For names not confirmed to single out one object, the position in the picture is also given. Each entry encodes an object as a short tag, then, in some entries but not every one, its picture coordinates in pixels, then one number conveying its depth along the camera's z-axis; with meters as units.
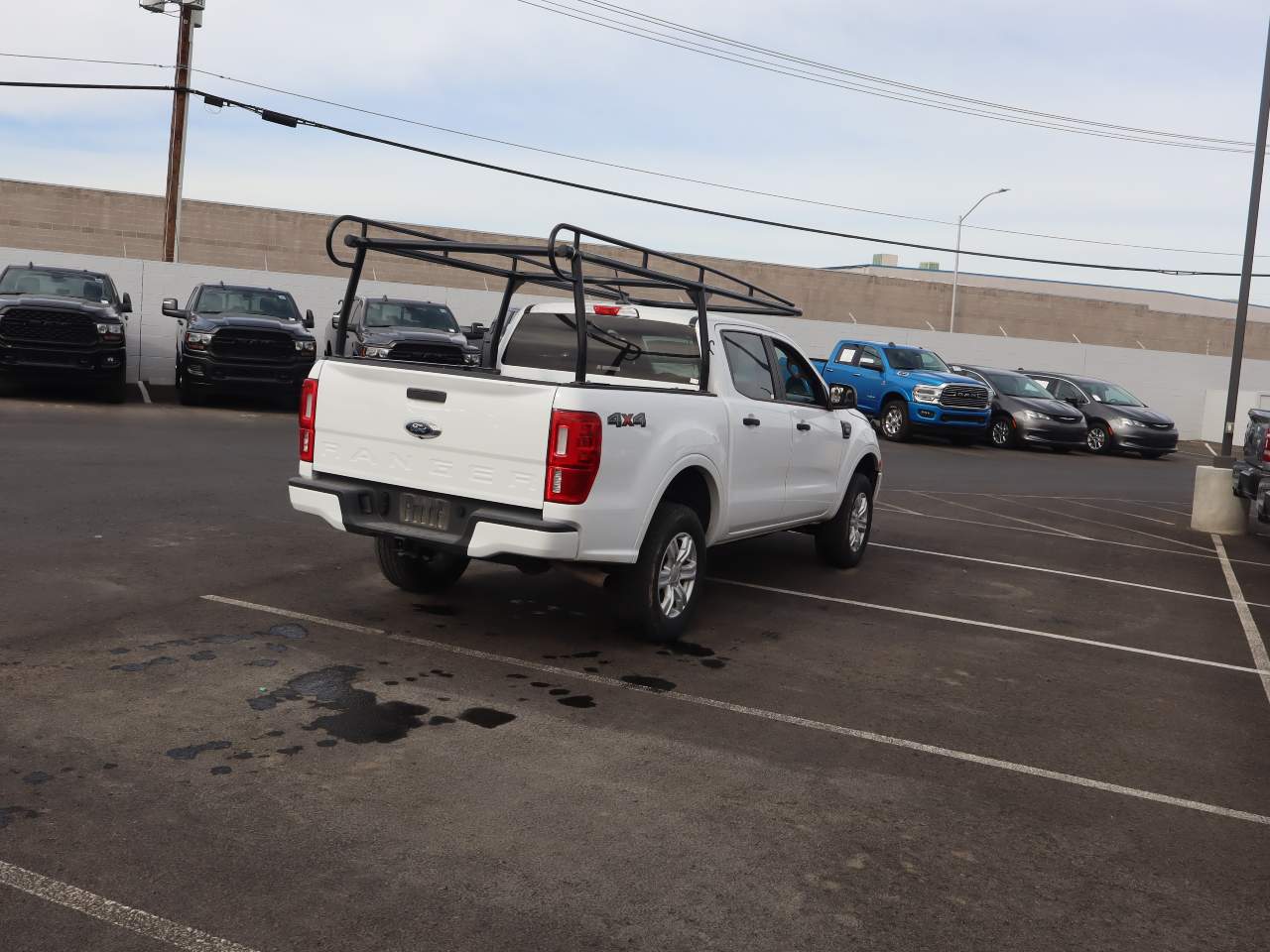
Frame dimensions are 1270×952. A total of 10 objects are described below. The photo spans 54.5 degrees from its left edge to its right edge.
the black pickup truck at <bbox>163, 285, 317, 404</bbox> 19.17
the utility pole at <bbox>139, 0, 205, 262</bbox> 25.92
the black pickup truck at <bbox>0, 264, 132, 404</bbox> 18.19
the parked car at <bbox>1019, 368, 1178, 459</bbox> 27.12
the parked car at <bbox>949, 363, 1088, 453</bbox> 25.89
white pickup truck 6.22
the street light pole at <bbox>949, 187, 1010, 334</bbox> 41.33
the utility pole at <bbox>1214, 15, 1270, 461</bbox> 15.33
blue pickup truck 24.27
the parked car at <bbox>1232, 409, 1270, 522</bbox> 11.52
